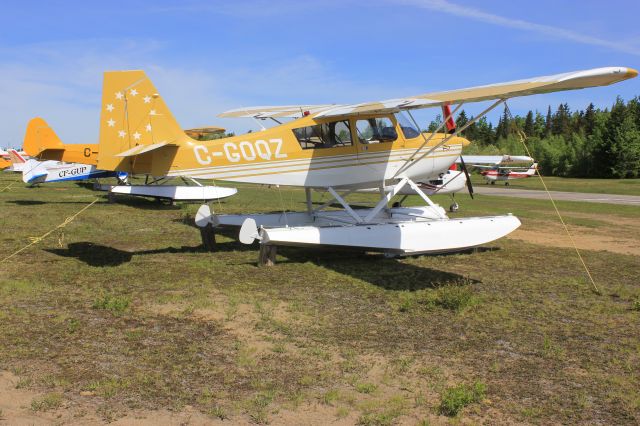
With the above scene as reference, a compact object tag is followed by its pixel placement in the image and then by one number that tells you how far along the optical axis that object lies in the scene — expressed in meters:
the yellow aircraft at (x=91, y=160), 19.97
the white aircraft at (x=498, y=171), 25.77
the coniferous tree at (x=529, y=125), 124.09
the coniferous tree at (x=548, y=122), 129.19
